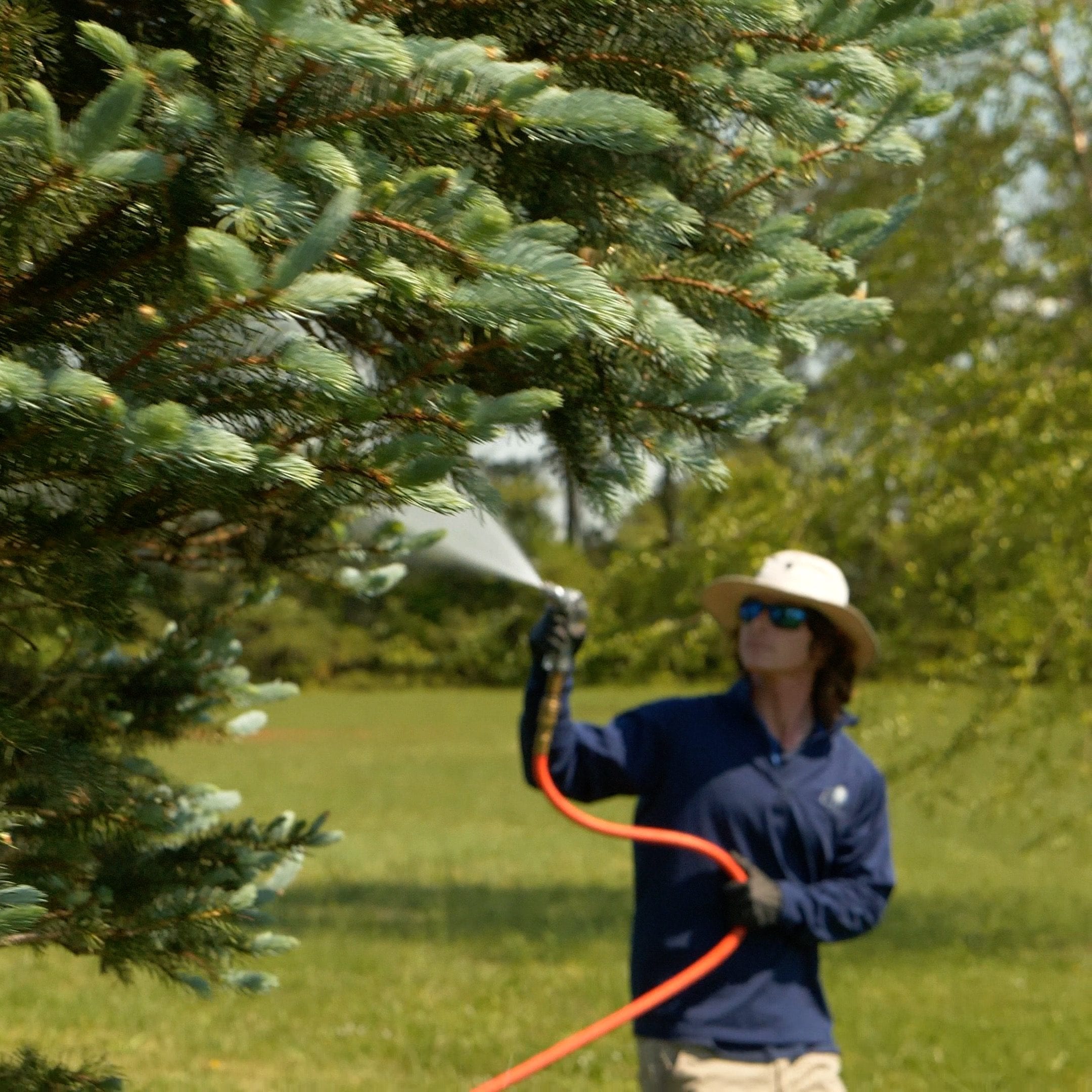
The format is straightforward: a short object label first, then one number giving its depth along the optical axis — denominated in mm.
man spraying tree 11674
